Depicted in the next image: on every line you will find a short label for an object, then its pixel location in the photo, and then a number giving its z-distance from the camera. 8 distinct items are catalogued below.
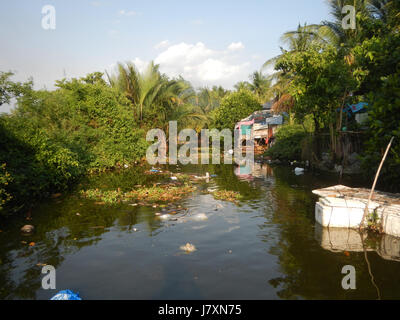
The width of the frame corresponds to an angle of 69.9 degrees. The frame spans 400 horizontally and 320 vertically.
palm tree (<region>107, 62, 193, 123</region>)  18.45
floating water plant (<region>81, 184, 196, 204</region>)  8.45
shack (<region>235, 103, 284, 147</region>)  24.02
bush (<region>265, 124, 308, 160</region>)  17.14
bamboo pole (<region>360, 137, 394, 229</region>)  5.64
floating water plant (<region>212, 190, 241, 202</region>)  8.63
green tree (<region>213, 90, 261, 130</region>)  28.27
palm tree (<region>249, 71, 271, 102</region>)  37.78
